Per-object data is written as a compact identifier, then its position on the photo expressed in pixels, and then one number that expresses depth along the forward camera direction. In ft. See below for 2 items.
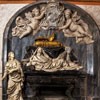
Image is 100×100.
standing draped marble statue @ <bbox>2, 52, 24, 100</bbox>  20.83
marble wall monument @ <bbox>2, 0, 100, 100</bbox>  20.94
